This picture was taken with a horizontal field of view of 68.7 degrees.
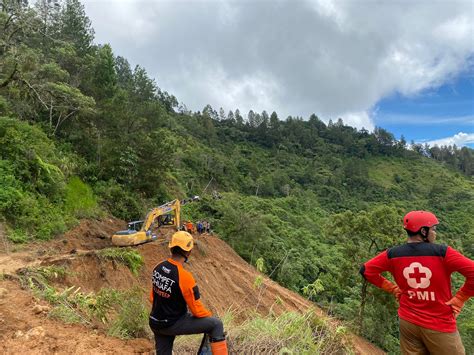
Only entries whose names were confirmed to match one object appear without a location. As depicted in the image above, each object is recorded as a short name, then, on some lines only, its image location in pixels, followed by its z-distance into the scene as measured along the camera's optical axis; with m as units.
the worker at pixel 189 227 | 19.27
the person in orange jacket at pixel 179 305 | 3.24
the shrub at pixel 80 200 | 15.64
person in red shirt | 2.87
